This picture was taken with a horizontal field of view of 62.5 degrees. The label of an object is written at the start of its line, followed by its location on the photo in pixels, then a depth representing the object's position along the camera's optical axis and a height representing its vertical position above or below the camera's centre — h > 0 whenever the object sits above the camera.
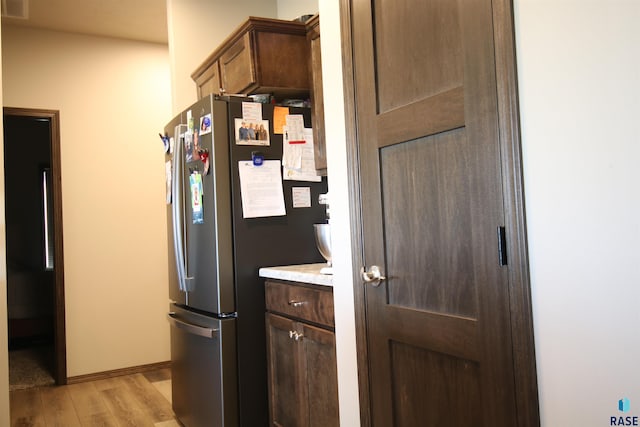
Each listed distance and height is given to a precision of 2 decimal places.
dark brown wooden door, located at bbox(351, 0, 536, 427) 1.19 +0.02
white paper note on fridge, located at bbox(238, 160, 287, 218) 2.47 +0.19
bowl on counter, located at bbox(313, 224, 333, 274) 2.28 -0.06
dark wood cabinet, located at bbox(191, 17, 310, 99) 2.62 +0.86
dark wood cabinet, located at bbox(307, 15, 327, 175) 2.45 +0.60
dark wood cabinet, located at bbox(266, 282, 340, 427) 1.98 -0.58
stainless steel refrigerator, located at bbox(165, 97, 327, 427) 2.41 -0.12
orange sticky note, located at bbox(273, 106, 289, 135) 2.57 +0.53
